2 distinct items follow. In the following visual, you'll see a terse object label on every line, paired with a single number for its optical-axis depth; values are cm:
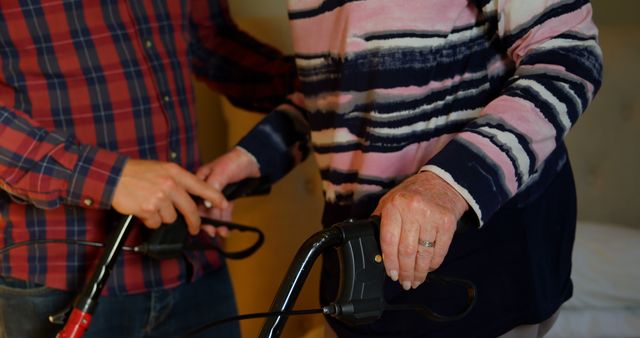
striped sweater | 147
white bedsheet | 218
